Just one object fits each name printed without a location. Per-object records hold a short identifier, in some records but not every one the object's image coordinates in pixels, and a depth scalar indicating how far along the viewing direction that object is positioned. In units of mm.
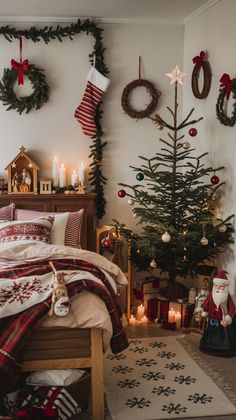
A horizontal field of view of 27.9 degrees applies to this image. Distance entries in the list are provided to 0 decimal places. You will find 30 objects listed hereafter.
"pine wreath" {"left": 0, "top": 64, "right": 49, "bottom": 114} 4918
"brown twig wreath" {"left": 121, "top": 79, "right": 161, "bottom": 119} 5102
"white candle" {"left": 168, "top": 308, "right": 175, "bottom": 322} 4387
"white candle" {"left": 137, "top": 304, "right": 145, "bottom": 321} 4568
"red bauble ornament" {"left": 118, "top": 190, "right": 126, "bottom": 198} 4562
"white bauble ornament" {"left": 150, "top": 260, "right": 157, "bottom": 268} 4207
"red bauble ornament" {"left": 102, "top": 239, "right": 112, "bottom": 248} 4484
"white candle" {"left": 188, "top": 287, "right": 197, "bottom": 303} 4484
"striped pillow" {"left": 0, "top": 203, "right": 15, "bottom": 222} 4606
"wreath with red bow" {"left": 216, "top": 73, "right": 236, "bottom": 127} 4098
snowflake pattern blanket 2656
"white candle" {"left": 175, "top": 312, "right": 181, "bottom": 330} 4373
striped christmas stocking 4965
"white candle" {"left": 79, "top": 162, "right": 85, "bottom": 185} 5043
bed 2754
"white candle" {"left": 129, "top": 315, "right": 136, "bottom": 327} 4474
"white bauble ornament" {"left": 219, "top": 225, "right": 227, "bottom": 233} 4176
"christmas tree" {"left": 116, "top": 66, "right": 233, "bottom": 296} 4238
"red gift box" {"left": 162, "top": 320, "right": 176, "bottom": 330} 4305
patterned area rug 2859
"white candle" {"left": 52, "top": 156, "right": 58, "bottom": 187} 5027
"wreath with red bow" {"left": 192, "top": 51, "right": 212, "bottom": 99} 4609
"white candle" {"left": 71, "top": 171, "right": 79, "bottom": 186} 5012
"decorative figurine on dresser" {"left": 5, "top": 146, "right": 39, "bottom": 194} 4926
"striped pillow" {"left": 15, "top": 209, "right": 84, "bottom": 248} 4387
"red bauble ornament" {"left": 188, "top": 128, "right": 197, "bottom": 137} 4375
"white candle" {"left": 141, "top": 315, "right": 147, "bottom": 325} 4492
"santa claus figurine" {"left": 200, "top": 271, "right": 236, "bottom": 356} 3631
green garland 4883
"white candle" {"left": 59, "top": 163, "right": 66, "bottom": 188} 5008
